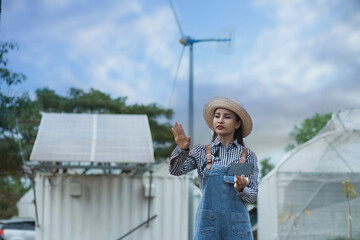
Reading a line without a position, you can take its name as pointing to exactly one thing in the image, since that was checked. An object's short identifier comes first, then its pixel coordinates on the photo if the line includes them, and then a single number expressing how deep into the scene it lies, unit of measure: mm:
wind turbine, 11428
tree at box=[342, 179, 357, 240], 11445
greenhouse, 12586
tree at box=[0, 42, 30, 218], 11367
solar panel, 6957
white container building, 7309
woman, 2994
